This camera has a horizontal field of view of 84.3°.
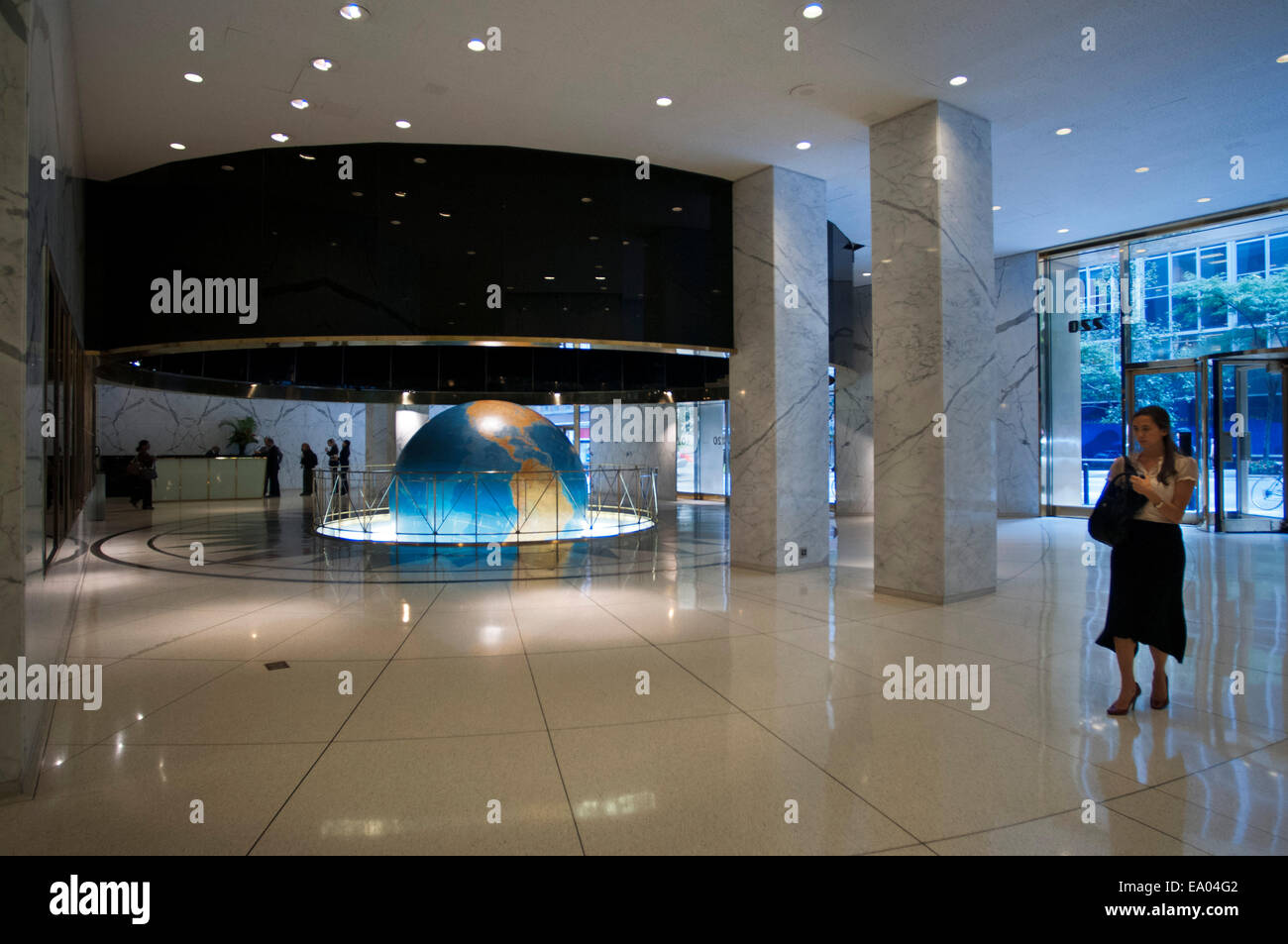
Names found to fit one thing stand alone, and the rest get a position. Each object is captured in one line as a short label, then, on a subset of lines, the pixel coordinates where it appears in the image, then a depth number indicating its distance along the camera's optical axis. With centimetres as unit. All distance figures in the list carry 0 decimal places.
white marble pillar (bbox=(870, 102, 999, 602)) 665
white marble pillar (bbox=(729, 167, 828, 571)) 836
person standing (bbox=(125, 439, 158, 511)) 1507
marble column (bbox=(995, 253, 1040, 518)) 1386
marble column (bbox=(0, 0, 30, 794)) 279
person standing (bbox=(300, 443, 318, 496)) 1689
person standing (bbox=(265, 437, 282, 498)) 1773
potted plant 1948
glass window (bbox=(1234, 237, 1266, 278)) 1125
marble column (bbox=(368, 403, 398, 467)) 1977
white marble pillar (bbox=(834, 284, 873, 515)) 1594
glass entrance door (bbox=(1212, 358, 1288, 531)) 1173
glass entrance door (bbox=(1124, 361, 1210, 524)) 1228
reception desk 1667
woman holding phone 368
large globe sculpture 1037
